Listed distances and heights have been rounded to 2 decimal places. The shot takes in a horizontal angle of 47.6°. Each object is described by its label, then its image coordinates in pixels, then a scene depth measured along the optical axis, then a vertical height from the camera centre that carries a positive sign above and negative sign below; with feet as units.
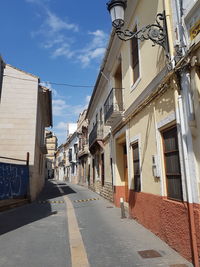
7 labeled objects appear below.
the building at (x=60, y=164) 155.78 +6.96
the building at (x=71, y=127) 146.00 +29.36
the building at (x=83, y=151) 76.02 +7.21
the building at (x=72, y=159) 104.93 +7.19
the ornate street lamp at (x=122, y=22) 15.30 +10.18
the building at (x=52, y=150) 214.85 +22.40
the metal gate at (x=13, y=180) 31.68 -0.89
